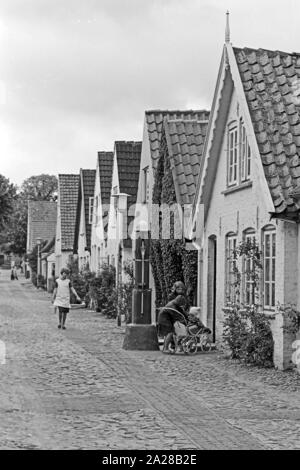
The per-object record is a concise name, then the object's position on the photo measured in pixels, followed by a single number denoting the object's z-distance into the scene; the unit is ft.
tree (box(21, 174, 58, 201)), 447.83
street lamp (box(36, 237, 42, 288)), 240.65
